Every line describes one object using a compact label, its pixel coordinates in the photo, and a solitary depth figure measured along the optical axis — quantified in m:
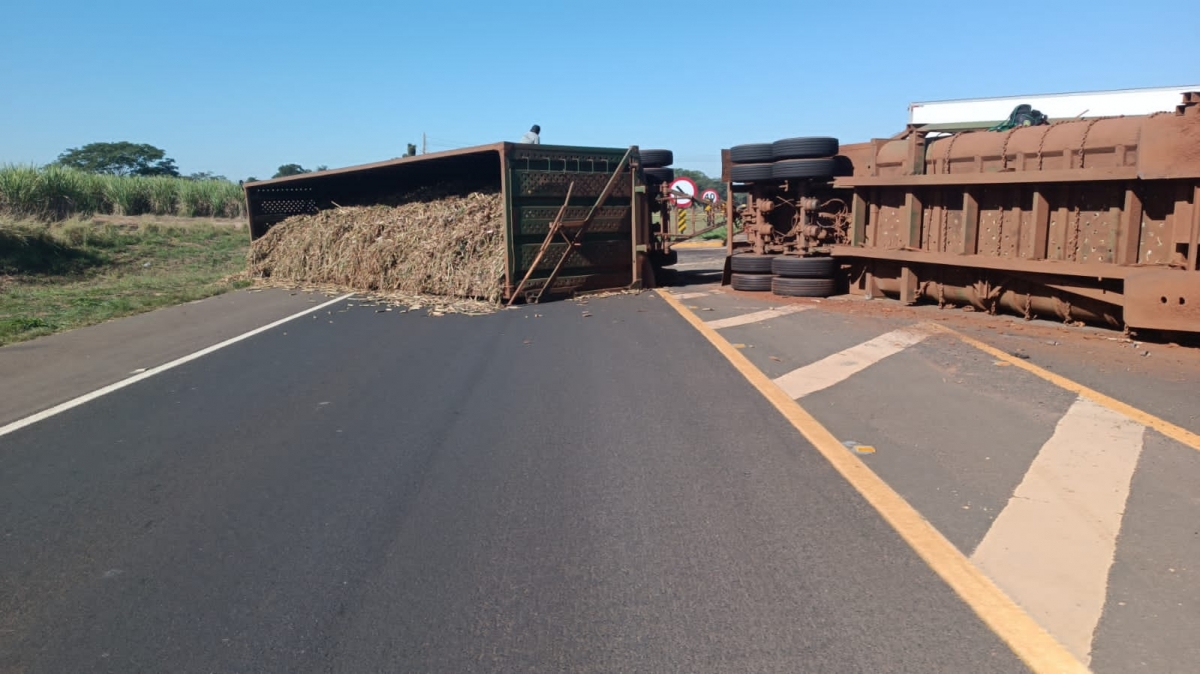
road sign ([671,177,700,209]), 21.16
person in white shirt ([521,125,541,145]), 14.93
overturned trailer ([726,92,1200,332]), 8.08
